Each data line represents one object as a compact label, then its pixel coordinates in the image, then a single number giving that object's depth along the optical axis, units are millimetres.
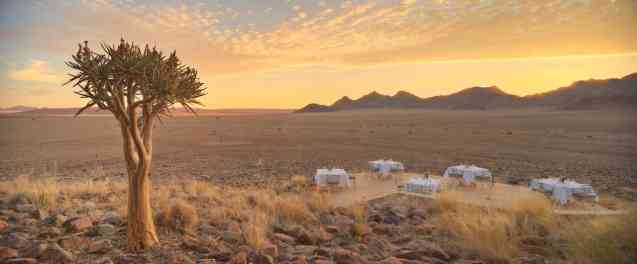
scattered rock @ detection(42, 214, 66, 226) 5633
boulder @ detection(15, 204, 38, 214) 6652
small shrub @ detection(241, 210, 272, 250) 4721
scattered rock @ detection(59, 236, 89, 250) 4496
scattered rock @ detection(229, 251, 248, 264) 4016
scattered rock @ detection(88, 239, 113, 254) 4414
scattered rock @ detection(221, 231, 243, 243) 5152
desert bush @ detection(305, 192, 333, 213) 7996
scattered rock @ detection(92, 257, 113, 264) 3928
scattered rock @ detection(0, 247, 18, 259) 3981
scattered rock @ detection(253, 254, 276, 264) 4090
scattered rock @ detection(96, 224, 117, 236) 5168
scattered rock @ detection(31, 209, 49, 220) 6103
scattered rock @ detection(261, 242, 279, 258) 4414
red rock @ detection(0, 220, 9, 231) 5297
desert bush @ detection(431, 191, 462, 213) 7995
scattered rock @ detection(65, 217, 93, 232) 5242
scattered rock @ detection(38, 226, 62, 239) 4963
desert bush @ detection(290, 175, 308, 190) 11798
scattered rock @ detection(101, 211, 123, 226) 5750
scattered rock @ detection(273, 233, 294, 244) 5277
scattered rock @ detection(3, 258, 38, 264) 3834
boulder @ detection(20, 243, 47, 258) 4090
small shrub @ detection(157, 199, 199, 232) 5689
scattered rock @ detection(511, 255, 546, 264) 4305
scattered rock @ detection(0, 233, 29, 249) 4504
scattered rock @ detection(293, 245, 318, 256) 4730
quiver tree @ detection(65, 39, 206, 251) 4180
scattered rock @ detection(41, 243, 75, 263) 4020
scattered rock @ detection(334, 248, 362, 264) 4336
